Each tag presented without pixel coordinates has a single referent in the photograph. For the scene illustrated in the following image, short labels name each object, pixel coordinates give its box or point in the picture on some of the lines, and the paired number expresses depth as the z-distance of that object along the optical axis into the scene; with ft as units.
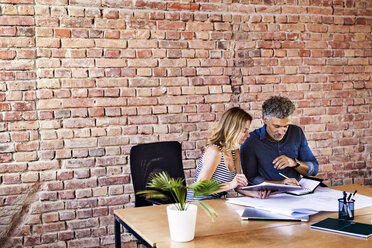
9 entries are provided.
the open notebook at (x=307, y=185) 8.66
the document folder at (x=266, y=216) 6.97
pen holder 6.94
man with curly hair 10.68
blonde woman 9.65
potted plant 5.93
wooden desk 5.89
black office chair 9.84
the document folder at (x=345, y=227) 6.17
